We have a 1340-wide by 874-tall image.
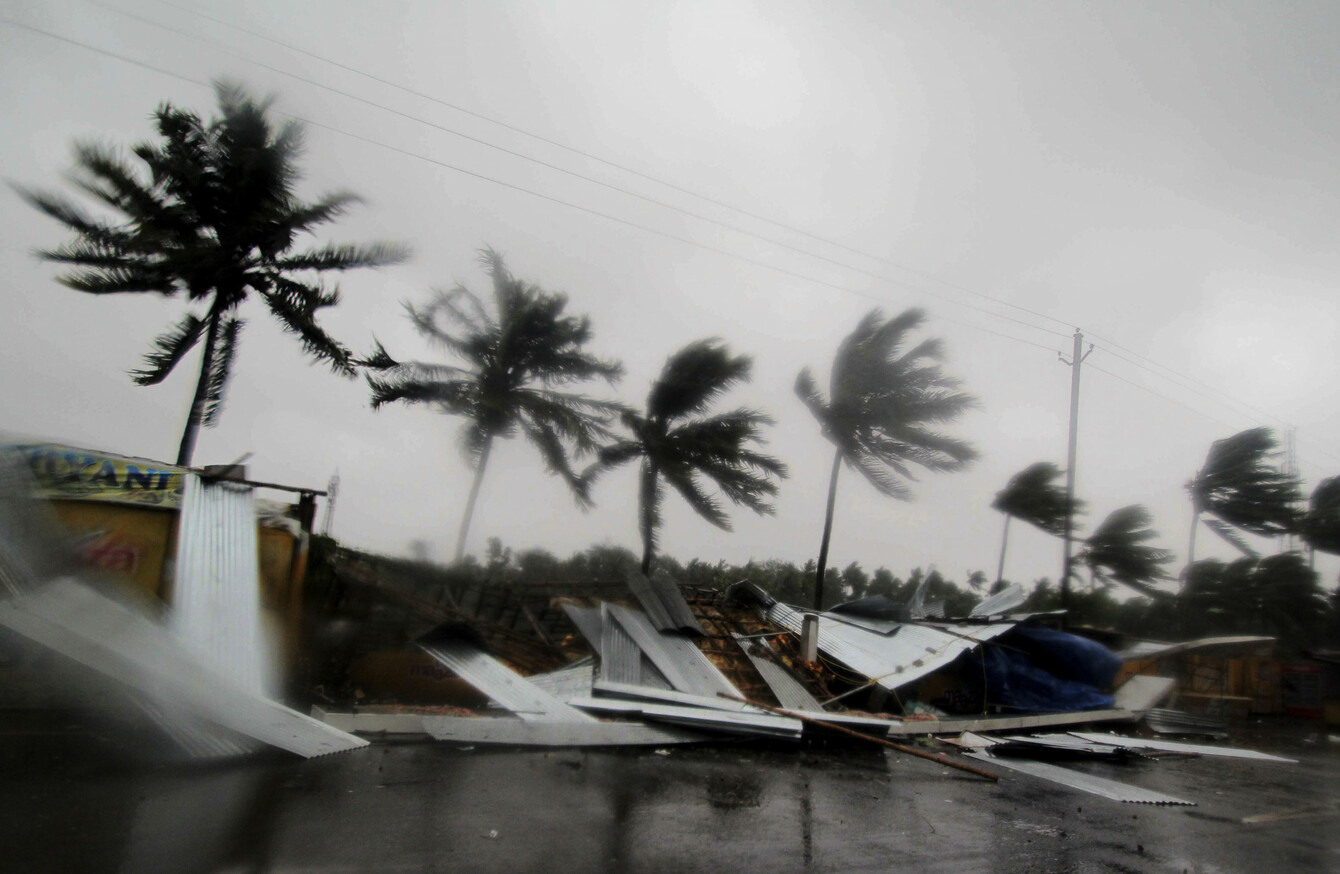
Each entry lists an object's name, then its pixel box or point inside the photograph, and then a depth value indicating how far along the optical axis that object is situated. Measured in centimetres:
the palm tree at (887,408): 1658
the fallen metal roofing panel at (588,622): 1015
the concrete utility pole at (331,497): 1011
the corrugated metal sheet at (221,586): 688
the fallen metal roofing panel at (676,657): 985
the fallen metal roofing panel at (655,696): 893
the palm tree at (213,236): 1115
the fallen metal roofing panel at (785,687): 1039
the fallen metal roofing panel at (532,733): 720
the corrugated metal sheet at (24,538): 622
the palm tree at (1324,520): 2972
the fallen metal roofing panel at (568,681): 888
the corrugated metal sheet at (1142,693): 1490
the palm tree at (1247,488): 2628
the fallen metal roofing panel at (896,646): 1194
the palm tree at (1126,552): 2380
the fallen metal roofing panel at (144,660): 577
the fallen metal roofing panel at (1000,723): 1034
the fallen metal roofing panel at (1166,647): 1791
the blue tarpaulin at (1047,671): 1277
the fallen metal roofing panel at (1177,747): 1095
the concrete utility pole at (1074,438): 1925
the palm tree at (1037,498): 2109
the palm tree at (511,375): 1267
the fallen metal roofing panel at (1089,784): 725
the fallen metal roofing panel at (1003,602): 1675
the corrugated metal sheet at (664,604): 1100
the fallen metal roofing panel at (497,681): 793
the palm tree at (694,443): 1474
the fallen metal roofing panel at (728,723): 828
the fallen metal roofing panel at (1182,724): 1388
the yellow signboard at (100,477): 765
